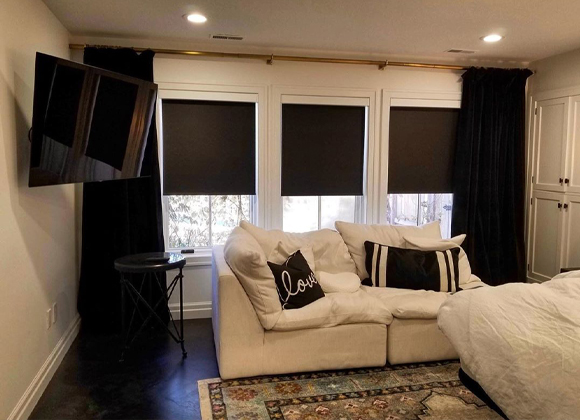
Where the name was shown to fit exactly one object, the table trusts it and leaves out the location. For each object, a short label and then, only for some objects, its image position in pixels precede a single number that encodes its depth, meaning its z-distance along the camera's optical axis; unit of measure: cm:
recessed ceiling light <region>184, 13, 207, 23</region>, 330
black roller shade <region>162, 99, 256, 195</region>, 412
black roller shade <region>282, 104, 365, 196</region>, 436
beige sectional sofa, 296
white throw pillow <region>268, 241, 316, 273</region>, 348
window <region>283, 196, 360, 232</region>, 452
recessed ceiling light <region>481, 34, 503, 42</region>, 381
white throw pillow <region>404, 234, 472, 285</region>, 378
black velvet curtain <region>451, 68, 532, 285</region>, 461
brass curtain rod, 395
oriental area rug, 258
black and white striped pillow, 357
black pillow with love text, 314
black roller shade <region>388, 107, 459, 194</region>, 460
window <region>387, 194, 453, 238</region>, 477
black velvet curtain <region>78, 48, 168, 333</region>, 385
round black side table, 314
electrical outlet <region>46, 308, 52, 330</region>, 303
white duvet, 159
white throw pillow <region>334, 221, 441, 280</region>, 382
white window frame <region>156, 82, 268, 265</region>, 405
